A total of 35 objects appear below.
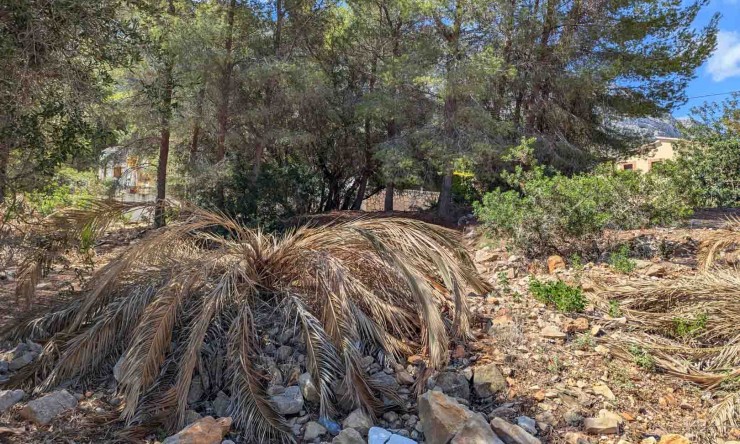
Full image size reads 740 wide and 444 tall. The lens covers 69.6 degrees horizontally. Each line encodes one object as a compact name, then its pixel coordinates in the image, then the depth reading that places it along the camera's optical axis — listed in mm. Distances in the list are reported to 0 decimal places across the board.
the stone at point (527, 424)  3070
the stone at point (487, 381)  3451
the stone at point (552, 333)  3941
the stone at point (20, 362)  3836
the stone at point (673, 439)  2891
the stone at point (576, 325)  4051
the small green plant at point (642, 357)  3584
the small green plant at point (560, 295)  4285
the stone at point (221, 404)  3316
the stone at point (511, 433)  2887
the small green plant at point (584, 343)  3838
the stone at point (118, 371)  3466
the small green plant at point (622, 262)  5090
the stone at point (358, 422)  3139
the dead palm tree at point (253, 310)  3340
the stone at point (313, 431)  3113
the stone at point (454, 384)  3422
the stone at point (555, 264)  5617
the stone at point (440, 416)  2922
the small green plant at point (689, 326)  3826
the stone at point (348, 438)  2984
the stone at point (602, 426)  3043
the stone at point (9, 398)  3305
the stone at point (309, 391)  3369
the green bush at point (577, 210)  5938
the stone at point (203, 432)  2865
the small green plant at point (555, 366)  3584
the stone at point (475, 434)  2822
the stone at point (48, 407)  3184
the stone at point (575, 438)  2988
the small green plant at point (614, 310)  4203
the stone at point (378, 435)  3004
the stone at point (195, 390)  3432
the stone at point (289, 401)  3285
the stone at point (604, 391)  3335
